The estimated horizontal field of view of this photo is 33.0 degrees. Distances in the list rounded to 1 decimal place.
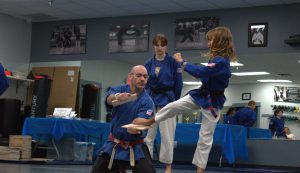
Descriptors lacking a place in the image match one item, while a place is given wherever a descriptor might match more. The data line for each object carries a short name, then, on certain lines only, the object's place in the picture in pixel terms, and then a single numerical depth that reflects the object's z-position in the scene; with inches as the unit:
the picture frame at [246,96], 444.6
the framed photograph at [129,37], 432.8
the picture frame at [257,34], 383.2
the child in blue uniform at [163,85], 193.9
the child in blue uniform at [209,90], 164.2
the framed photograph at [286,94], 421.4
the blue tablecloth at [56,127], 334.0
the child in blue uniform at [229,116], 414.9
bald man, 131.7
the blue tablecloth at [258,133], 395.2
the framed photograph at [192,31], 403.5
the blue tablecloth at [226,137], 331.9
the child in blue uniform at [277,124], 410.6
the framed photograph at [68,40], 461.1
